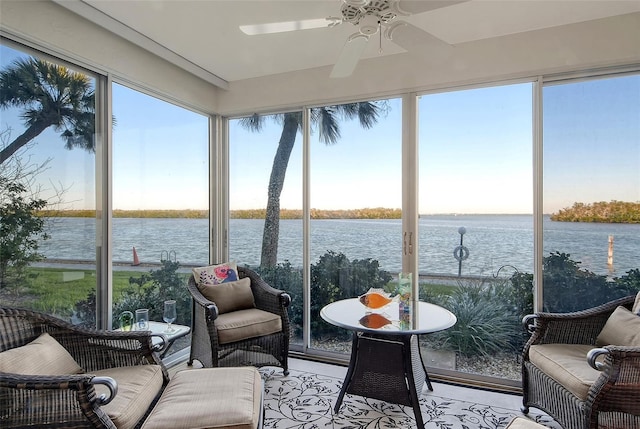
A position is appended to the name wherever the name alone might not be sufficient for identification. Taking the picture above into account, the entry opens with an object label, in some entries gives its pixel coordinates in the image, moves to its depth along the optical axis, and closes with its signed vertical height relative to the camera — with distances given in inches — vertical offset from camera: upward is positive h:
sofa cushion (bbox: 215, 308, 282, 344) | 109.7 -34.7
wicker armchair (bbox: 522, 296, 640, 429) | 70.2 -34.2
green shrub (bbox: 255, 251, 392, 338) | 134.6 -26.1
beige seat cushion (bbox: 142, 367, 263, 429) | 61.7 -34.8
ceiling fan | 70.6 +40.5
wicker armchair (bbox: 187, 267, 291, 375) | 109.2 -37.8
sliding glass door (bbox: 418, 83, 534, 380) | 115.3 -2.2
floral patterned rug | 91.8 -53.4
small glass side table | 106.8 -36.3
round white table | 89.7 -36.2
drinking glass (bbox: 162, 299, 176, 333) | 115.7 -31.9
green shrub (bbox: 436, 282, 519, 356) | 116.6 -35.5
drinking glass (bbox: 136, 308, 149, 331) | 109.2 -32.0
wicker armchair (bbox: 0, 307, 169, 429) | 61.7 -31.7
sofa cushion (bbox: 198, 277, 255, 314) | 121.5 -27.6
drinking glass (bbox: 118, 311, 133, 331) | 106.7 -31.6
